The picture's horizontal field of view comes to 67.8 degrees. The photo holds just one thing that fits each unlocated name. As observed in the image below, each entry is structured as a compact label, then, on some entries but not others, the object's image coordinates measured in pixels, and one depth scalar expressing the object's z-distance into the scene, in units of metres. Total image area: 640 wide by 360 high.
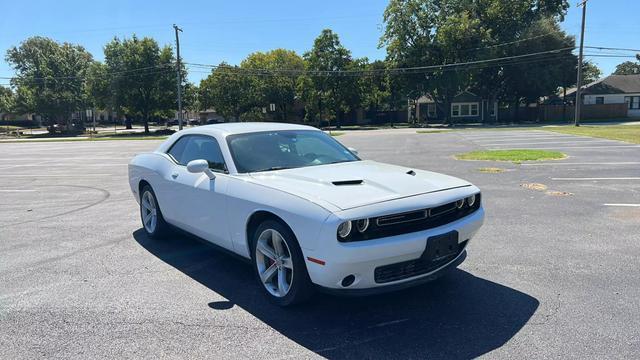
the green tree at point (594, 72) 106.44
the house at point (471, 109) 63.03
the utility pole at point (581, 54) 39.84
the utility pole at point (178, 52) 41.89
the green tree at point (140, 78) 56.38
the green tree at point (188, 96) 59.14
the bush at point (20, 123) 94.44
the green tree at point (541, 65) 55.91
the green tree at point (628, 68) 115.38
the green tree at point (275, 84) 64.69
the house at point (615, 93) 61.97
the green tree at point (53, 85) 62.88
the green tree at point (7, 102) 65.50
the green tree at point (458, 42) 55.06
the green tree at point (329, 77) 58.09
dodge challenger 3.47
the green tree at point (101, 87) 56.81
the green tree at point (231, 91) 66.12
